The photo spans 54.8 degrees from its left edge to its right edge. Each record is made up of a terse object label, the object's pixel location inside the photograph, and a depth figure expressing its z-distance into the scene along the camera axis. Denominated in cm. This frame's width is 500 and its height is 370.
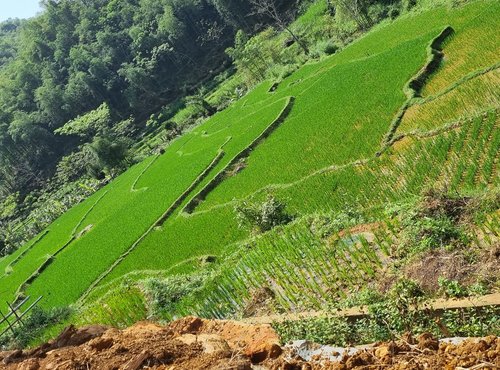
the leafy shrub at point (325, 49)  3155
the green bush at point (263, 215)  1323
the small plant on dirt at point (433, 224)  720
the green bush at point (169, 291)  1112
